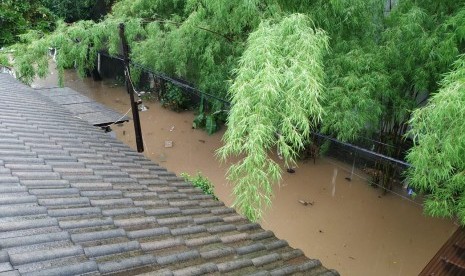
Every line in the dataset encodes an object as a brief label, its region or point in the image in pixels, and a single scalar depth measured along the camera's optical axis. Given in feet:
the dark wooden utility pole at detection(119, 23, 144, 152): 24.88
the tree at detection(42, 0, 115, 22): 54.03
